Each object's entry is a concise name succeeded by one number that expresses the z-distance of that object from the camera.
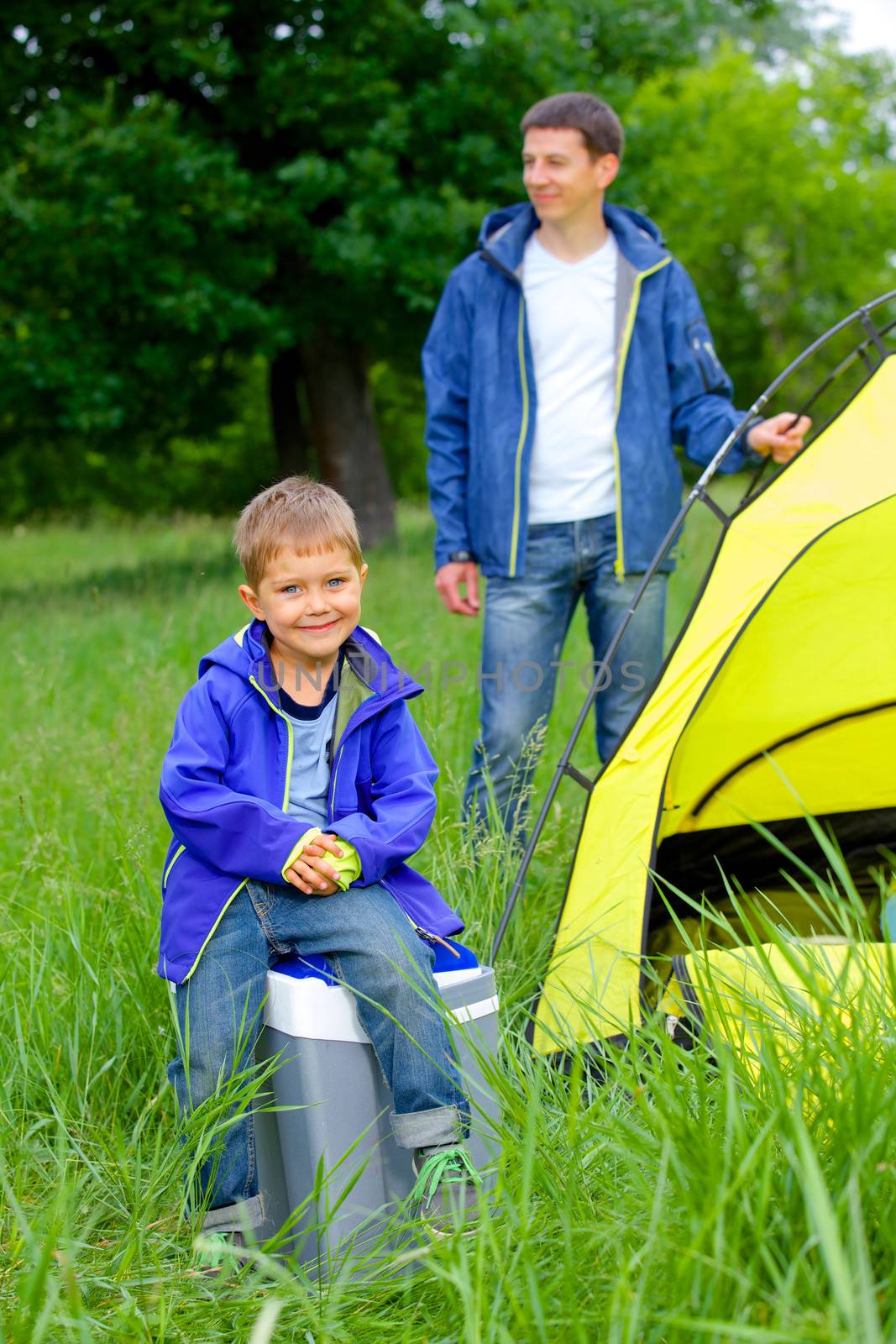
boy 1.86
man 3.10
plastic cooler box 1.82
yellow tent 2.49
